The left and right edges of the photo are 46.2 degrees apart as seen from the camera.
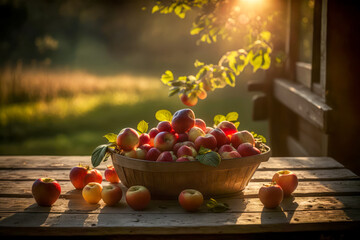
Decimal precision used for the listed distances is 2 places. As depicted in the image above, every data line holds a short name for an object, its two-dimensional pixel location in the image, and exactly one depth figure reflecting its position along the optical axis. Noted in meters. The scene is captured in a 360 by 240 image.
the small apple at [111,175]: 2.41
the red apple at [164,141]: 2.12
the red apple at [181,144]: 2.10
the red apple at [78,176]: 2.25
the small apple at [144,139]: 2.24
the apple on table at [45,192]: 1.99
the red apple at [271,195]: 1.93
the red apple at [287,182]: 2.11
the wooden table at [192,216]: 1.74
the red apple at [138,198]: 1.91
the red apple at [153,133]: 2.28
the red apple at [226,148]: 2.07
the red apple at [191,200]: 1.88
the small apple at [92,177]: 2.26
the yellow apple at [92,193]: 2.03
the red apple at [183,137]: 2.19
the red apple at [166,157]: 1.99
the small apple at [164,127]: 2.24
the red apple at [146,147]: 2.14
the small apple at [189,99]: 2.60
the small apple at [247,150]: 2.08
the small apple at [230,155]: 2.02
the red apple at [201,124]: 2.33
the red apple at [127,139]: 2.10
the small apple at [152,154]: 2.05
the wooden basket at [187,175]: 1.94
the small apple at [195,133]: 2.15
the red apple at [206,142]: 2.05
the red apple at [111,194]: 1.99
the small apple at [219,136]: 2.15
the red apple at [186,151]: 2.00
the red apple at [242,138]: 2.17
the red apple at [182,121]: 2.21
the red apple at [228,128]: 2.29
